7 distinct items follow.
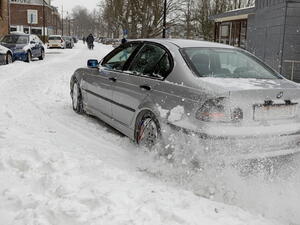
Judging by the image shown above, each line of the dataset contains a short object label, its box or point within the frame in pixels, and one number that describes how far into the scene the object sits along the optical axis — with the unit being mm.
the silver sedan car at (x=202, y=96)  3910
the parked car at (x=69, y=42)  50688
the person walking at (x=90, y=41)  40900
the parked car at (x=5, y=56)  17281
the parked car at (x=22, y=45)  19906
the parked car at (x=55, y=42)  44656
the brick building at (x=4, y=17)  33375
